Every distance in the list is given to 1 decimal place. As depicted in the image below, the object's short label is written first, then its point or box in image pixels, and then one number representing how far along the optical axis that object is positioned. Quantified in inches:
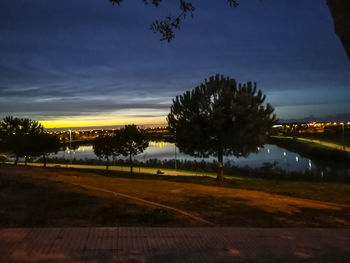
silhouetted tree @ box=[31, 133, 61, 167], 1508.4
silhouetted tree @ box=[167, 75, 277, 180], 816.3
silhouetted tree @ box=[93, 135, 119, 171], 1777.8
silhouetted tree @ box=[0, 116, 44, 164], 1475.1
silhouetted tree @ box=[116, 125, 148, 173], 1712.5
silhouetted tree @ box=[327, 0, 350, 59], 162.4
